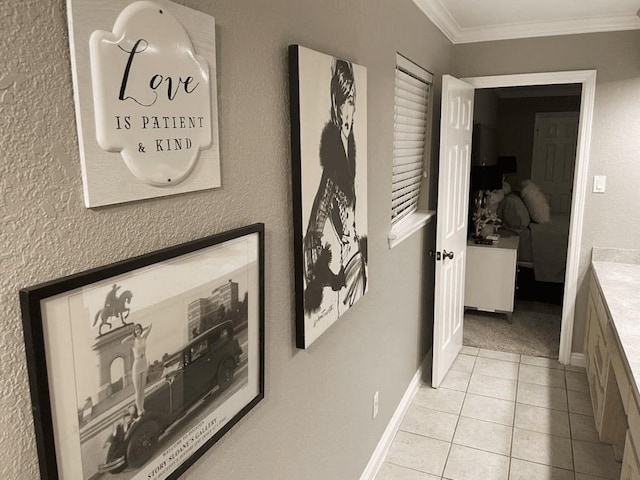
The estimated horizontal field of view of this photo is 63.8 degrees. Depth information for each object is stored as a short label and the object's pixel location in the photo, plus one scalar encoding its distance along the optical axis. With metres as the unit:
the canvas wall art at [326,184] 1.44
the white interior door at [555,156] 7.34
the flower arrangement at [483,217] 4.70
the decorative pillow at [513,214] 5.40
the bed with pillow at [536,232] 5.22
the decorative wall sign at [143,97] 0.79
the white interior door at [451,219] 3.05
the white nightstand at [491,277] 4.38
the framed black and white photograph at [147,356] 0.76
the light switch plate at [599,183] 3.43
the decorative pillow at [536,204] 5.69
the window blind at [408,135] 2.63
